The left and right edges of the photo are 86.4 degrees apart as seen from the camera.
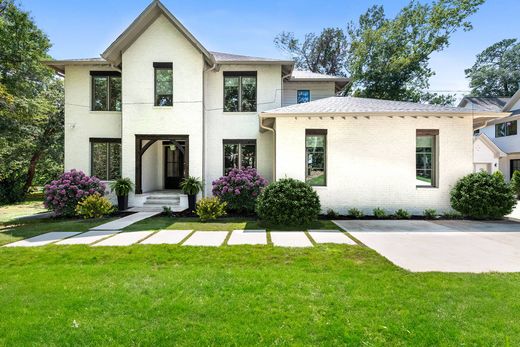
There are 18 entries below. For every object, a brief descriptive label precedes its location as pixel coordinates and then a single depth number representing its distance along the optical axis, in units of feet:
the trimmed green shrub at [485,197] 28.86
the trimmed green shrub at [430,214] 31.12
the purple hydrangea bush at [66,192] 32.24
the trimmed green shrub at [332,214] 31.65
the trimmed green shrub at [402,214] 31.27
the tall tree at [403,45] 68.37
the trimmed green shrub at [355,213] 31.51
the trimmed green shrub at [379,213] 31.48
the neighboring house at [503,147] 67.92
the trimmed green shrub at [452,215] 31.09
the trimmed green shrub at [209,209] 29.86
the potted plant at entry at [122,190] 36.37
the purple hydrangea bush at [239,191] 33.09
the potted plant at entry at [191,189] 35.40
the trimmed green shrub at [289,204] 26.13
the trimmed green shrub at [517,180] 57.37
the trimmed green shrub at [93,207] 30.96
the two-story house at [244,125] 32.45
